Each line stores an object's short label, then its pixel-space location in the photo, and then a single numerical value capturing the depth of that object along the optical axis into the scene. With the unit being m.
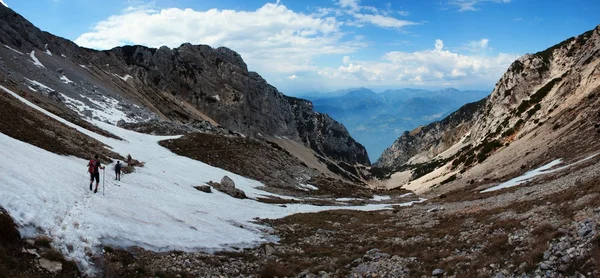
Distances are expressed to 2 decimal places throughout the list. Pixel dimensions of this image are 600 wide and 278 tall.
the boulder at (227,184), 37.95
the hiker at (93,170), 20.59
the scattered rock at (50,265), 10.92
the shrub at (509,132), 79.81
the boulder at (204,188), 34.66
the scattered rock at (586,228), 11.29
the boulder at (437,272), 13.19
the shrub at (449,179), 70.40
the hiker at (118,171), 26.48
